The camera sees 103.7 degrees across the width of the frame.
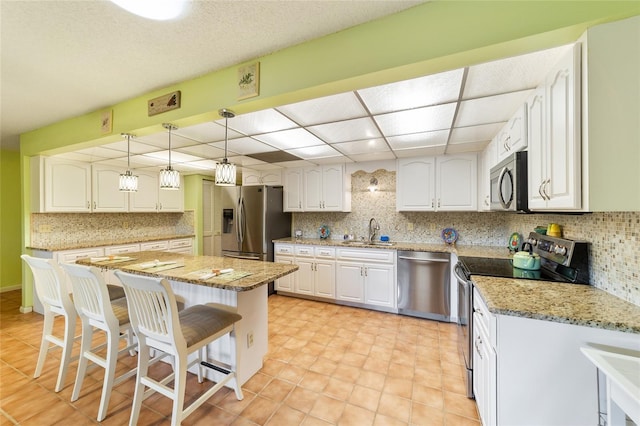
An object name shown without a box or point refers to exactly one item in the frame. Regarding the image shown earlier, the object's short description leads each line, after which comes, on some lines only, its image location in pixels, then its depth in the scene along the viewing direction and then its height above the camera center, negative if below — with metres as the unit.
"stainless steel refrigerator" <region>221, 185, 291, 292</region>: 4.06 -0.13
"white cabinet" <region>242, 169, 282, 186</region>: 4.38 +0.63
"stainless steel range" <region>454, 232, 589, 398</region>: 1.59 -0.44
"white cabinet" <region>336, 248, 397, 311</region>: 3.29 -0.88
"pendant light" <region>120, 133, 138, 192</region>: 2.38 +0.31
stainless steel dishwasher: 3.04 -0.90
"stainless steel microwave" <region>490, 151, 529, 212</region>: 1.69 +0.21
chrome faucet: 3.93 -0.25
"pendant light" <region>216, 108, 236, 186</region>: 1.96 +0.31
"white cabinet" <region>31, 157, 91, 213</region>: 3.35 +0.40
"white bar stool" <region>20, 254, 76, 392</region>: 1.86 -0.70
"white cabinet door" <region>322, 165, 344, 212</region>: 3.91 +0.39
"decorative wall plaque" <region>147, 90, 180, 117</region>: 1.99 +0.90
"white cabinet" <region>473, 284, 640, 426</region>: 1.07 -0.72
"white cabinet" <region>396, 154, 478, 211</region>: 3.19 +0.39
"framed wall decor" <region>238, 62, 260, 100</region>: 1.67 +0.89
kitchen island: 1.75 -0.62
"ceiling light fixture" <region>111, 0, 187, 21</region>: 1.19 +1.01
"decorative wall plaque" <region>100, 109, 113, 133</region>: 2.39 +0.89
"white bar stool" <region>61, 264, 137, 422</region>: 1.63 -0.74
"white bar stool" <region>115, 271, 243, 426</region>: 1.37 -0.72
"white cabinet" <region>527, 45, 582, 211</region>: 1.12 +0.37
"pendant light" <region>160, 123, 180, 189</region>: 2.26 +0.31
